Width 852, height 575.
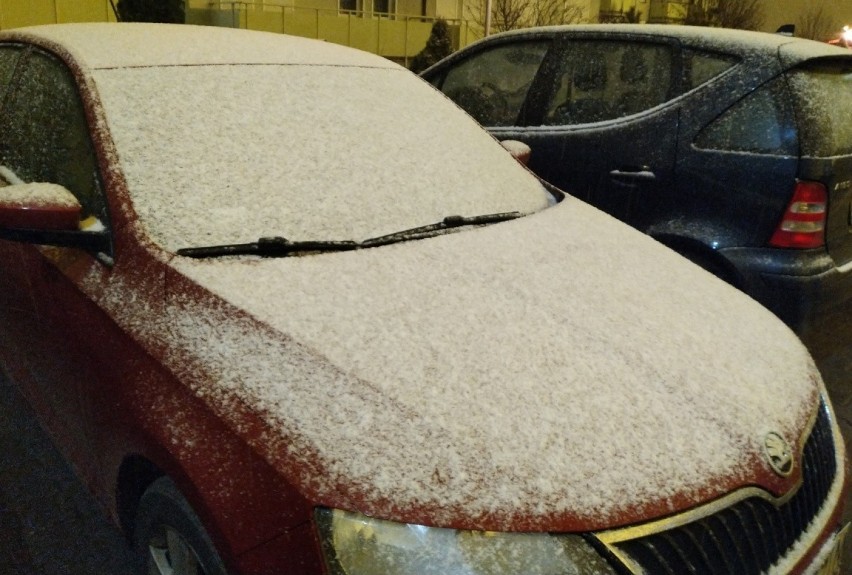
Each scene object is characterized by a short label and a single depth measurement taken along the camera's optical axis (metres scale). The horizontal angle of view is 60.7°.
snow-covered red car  1.32
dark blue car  3.20
